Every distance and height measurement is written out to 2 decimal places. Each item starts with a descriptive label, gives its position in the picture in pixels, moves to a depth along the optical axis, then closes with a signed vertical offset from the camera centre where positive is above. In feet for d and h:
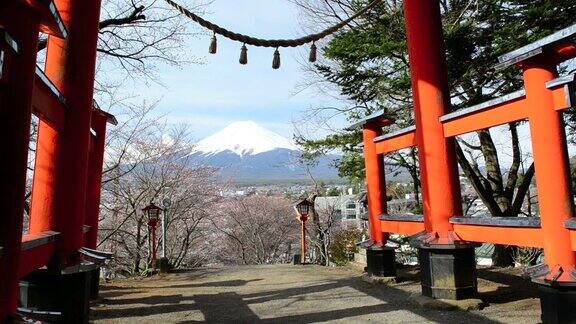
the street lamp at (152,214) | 39.40 +1.01
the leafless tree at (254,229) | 87.76 -1.38
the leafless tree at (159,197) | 59.16 +4.03
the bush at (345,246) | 45.27 -2.77
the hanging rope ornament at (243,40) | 18.92 +8.24
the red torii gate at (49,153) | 7.50 +1.74
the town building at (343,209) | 90.23 +3.07
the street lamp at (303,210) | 44.67 +1.19
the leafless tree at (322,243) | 51.09 -2.82
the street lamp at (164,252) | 35.52 -2.52
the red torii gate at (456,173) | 11.32 +1.53
